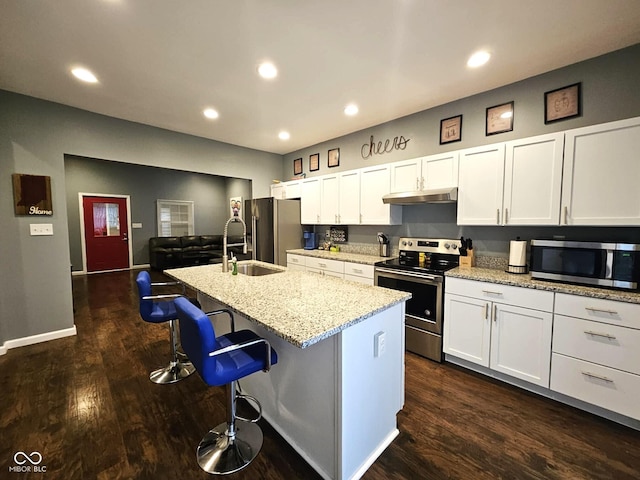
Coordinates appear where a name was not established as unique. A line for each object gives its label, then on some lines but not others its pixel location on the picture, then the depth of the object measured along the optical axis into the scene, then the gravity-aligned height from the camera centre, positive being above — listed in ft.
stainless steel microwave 5.81 -0.87
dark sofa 22.90 -2.24
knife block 8.93 -1.16
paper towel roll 7.75 -0.88
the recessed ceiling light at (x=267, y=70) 7.29 +4.38
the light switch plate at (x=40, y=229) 9.48 -0.12
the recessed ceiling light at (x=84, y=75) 7.51 +4.37
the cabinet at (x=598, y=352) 5.52 -2.78
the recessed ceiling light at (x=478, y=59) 6.82 +4.41
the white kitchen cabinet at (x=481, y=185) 7.89 +1.25
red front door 21.75 -0.60
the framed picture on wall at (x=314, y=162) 14.80 +3.56
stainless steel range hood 8.61 +1.00
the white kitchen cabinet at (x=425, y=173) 8.87 +1.88
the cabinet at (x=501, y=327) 6.57 -2.73
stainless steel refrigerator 13.74 -0.13
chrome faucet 8.28 -1.13
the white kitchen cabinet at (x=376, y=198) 10.73 +1.15
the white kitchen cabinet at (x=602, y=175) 6.00 +1.20
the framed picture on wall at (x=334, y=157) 13.76 +3.55
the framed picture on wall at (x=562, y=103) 7.38 +3.46
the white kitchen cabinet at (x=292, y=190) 14.58 +2.01
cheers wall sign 11.18 +3.52
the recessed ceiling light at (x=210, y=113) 10.21 +4.42
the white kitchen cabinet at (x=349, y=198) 11.80 +1.25
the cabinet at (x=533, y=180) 6.95 +1.24
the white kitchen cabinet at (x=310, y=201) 13.55 +1.28
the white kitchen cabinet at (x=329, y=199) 12.64 +1.29
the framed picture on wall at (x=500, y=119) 8.48 +3.47
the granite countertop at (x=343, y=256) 10.65 -1.36
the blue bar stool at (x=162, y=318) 6.84 -2.40
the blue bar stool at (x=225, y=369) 4.07 -2.34
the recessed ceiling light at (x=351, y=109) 9.96 +4.46
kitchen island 4.20 -2.52
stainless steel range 8.31 -1.94
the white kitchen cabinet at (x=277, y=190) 15.58 +2.09
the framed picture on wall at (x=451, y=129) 9.56 +3.51
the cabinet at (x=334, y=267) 10.32 -1.83
